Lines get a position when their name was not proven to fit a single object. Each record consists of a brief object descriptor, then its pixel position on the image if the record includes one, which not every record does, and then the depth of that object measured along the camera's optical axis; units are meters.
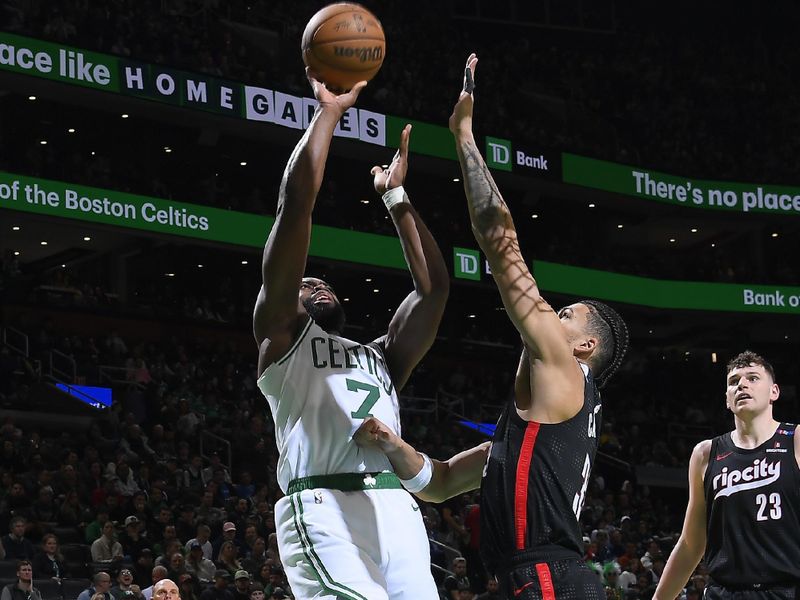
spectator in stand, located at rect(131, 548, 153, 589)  12.77
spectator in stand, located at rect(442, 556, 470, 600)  13.28
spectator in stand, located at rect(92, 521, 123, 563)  13.23
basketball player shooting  4.55
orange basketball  4.92
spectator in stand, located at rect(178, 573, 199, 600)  11.96
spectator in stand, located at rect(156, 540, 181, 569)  12.69
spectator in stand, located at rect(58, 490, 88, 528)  14.41
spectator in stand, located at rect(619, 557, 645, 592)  15.76
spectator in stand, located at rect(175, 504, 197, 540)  14.29
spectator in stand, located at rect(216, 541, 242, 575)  13.20
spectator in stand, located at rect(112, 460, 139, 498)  15.51
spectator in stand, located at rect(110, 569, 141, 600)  11.52
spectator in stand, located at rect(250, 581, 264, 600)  11.97
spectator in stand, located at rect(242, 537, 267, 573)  13.49
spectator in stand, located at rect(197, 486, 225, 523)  14.91
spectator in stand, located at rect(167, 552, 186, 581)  12.55
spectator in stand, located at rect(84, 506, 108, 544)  13.95
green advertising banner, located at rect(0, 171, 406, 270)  21.70
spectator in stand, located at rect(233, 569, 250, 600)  12.19
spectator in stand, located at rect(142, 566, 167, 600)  11.68
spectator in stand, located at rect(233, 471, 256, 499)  17.23
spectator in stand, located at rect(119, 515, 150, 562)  13.48
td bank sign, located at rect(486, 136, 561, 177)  26.95
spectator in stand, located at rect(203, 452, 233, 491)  17.30
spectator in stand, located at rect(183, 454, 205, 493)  17.00
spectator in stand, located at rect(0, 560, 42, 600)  11.13
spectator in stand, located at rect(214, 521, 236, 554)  13.52
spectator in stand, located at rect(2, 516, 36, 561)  12.56
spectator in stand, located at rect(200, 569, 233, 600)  11.91
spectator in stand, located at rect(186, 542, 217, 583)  12.94
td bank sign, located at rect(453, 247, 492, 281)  26.30
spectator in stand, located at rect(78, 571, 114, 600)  11.26
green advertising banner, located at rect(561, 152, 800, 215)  29.09
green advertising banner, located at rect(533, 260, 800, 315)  28.70
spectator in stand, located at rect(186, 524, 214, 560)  13.55
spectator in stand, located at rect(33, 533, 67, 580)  12.43
